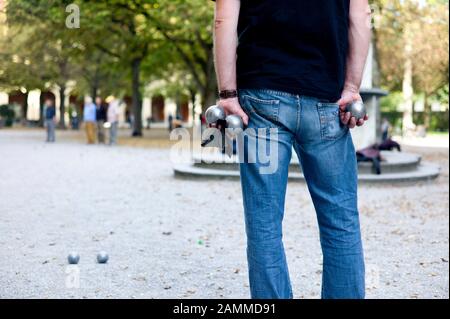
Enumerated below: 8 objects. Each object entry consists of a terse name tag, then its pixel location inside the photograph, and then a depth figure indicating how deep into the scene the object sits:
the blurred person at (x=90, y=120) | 27.80
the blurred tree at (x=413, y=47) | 28.77
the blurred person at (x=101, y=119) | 28.21
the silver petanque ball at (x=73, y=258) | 5.63
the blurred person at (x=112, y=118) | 27.43
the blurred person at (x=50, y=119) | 27.88
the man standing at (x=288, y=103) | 2.88
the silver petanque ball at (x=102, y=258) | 5.70
